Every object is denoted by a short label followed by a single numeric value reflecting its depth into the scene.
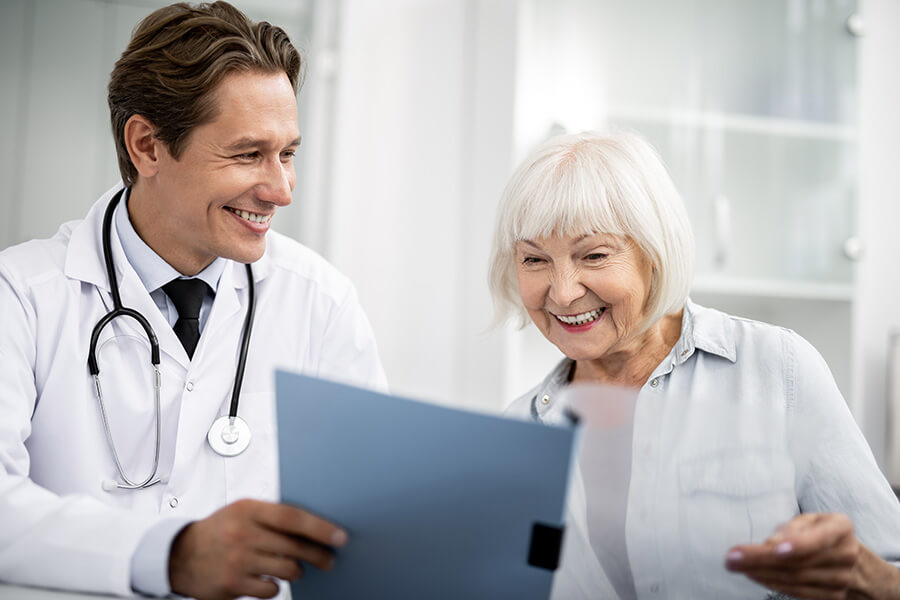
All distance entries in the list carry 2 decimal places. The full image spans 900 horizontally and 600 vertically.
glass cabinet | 2.41
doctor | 1.29
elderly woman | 0.86
